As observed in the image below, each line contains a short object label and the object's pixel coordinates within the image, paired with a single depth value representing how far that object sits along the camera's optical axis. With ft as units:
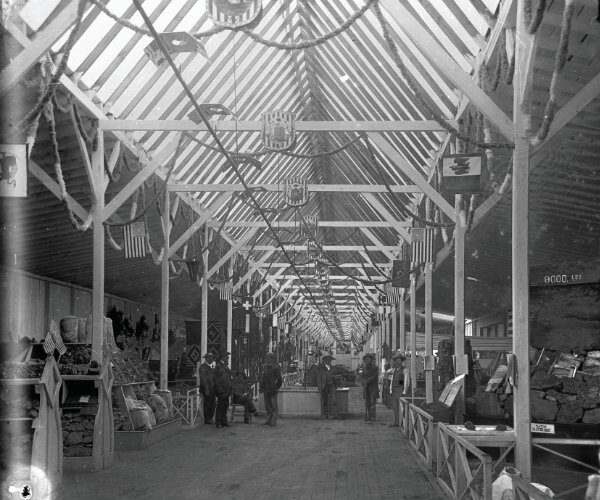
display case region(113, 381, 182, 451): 43.73
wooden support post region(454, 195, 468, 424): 42.34
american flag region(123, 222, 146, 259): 47.93
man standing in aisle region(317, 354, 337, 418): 69.46
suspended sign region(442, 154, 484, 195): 33.06
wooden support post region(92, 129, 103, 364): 42.55
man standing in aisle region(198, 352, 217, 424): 59.88
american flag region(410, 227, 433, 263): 55.01
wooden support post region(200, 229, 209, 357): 69.87
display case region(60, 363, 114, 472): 35.22
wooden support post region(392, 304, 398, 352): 103.04
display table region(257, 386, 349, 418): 70.49
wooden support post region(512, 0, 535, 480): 27.17
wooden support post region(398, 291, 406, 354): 86.43
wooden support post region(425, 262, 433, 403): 56.59
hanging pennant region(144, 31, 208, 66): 31.37
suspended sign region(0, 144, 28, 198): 27.12
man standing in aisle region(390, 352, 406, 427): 62.59
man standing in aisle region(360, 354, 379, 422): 65.36
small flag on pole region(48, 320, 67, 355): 40.88
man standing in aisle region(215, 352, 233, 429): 58.75
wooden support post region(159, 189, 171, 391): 56.13
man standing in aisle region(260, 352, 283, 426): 61.67
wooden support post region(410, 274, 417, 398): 67.82
